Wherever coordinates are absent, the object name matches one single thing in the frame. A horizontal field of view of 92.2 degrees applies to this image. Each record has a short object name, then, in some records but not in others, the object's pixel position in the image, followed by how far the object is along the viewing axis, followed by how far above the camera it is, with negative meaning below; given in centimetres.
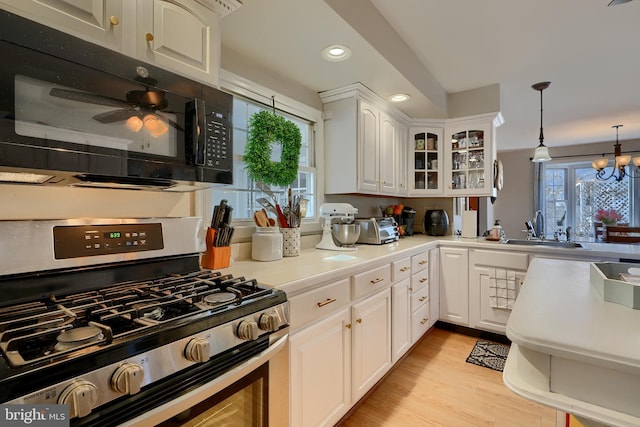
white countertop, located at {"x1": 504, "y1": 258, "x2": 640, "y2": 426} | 61 -31
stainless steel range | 61 -28
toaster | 251 -18
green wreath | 187 +39
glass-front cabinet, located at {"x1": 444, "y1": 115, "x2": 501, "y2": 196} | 304 +54
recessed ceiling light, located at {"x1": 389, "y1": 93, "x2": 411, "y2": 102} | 255 +96
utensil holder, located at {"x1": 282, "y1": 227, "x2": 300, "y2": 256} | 190 -20
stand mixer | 221 -6
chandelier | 423 +65
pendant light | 298 +59
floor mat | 233 -117
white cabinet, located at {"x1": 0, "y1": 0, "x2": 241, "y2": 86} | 88 +60
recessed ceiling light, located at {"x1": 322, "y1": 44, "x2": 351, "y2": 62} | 180 +95
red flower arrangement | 530 -12
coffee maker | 334 -10
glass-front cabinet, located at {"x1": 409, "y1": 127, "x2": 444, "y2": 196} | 327 +52
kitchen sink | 281 -31
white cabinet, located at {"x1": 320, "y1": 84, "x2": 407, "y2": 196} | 241 +57
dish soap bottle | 297 -22
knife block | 145 -22
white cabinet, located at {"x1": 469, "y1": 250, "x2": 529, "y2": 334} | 257 -65
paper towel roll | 308 -14
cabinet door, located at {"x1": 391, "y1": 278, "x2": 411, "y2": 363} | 206 -77
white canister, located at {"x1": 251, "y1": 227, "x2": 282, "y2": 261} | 172 -19
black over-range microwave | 75 +28
